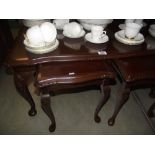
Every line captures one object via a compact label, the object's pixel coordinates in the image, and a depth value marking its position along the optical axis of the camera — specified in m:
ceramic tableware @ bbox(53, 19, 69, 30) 1.33
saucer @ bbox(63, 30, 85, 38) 1.27
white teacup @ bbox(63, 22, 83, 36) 1.26
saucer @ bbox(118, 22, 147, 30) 1.43
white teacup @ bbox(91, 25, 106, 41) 1.19
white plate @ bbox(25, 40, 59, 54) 1.12
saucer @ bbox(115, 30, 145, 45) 1.24
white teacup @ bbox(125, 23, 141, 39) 1.19
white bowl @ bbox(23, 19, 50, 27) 1.32
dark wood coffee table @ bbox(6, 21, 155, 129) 1.11
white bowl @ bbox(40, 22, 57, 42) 1.10
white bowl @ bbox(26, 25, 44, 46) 1.08
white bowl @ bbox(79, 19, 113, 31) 1.26
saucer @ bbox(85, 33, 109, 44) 1.23
